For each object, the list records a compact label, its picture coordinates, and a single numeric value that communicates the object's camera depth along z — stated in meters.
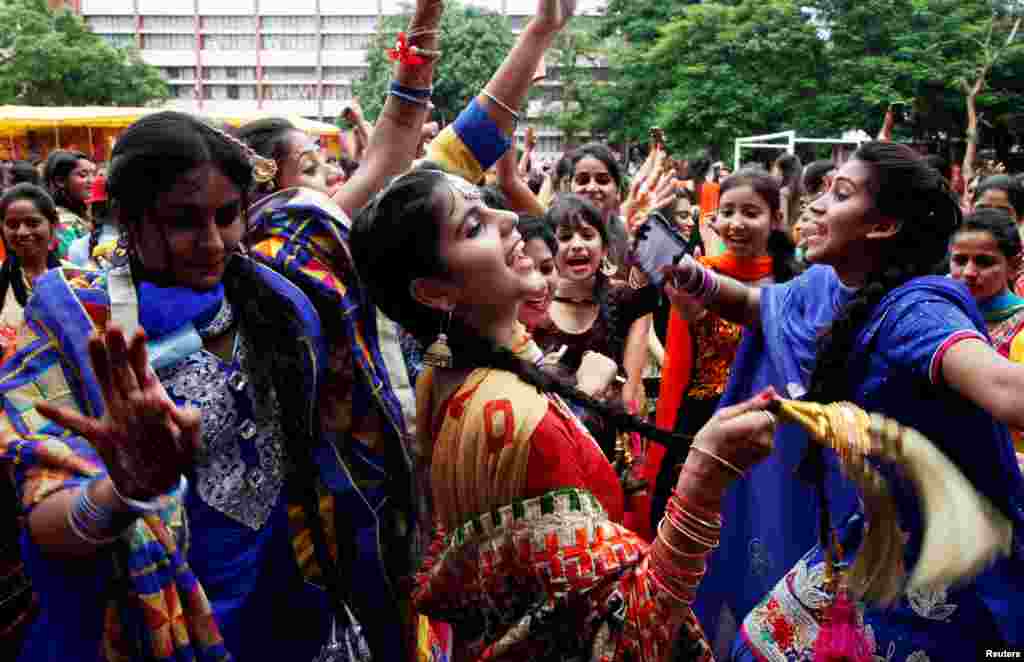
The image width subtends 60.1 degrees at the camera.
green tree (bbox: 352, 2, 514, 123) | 40.12
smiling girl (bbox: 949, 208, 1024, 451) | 3.65
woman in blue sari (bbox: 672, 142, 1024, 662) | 1.91
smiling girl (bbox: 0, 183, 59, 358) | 4.62
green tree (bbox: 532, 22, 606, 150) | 33.84
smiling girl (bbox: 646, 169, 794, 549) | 3.90
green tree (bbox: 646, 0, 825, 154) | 22.08
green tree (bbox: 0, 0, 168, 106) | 35.00
